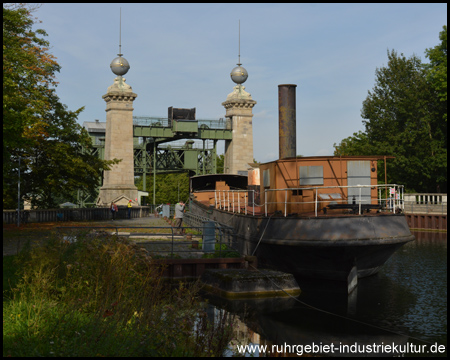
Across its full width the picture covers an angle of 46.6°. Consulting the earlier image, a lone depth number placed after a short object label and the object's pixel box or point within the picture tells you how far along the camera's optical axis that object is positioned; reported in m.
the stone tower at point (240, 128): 58.47
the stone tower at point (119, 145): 52.34
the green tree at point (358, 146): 59.86
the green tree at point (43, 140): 25.88
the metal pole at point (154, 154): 59.23
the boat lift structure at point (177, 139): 57.97
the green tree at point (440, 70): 51.56
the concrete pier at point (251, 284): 16.61
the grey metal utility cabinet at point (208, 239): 20.25
